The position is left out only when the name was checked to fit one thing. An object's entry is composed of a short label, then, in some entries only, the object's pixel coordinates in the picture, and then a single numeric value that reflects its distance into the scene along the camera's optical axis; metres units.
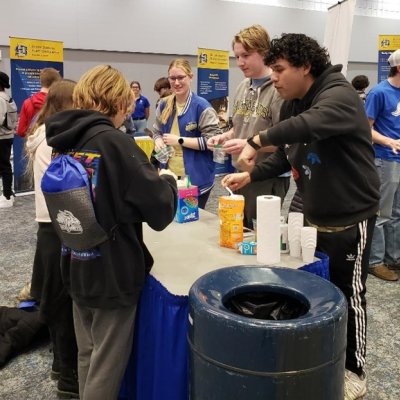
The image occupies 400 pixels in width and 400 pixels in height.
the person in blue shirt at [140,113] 7.52
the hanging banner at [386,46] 6.88
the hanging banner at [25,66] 5.62
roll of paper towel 1.44
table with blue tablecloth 1.31
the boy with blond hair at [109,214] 1.27
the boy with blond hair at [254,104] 2.09
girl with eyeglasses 2.62
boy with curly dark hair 1.44
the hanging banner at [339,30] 4.12
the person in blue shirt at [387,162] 3.00
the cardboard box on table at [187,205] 2.03
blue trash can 1.00
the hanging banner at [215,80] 7.03
